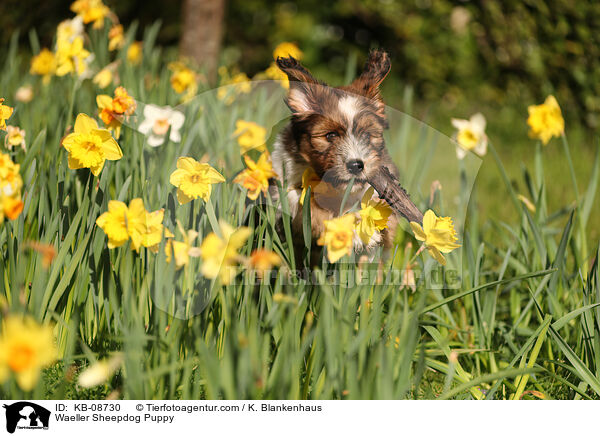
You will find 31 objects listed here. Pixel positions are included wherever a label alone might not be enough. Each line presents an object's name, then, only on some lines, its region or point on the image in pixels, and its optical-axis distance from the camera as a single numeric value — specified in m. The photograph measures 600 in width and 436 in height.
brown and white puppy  2.70
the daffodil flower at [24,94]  3.36
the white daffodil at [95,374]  2.55
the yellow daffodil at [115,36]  3.75
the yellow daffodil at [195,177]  2.68
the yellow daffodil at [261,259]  2.59
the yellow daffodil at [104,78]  3.28
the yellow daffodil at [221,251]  2.59
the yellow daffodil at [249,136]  3.00
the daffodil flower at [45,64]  3.61
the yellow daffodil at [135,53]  4.39
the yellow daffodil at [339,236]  2.64
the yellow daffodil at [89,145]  2.72
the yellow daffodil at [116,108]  2.84
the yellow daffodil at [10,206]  2.58
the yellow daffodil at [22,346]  2.45
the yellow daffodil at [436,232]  2.68
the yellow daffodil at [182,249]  2.67
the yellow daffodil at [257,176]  2.74
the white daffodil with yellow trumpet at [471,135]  2.99
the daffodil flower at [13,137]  2.94
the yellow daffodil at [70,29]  3.32
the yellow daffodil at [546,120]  3.03
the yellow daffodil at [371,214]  2.66
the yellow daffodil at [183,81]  3.56
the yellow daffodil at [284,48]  3.52
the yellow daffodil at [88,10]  3.34
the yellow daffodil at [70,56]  3.16
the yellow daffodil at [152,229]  2.67
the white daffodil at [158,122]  2.94
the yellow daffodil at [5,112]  2.78
